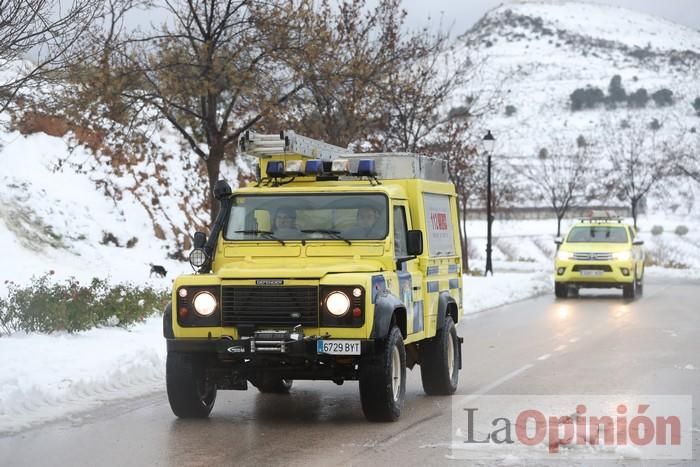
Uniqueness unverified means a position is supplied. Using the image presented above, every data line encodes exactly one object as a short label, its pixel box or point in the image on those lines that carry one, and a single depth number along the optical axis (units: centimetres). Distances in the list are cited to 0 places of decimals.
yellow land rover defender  1037
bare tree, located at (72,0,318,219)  2092
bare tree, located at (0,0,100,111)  1264
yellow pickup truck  2997
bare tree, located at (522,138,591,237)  5809
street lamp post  3466
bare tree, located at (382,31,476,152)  2895
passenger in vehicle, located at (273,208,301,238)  1150
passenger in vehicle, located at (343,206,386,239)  1144
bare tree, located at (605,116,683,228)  6635
